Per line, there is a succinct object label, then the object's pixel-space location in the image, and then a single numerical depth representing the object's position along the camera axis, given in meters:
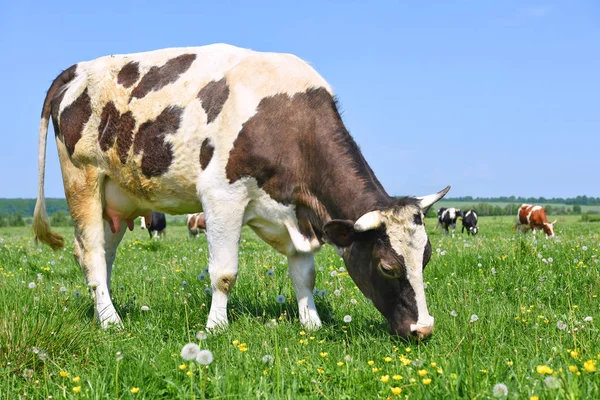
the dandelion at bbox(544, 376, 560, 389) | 2.91
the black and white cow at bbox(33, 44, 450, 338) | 5.33
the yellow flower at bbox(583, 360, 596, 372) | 3.04
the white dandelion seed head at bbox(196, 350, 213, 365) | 3.21
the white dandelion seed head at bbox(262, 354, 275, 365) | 3.93
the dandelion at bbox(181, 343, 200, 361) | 3.26
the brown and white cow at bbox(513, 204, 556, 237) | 34.72
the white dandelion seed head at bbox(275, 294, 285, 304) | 6.25
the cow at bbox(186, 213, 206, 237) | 33.91
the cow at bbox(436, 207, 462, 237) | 38.94
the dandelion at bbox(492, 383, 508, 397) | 2.93
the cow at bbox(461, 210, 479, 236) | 38.25
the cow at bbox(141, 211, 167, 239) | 32.19
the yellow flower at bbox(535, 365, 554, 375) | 2.98
